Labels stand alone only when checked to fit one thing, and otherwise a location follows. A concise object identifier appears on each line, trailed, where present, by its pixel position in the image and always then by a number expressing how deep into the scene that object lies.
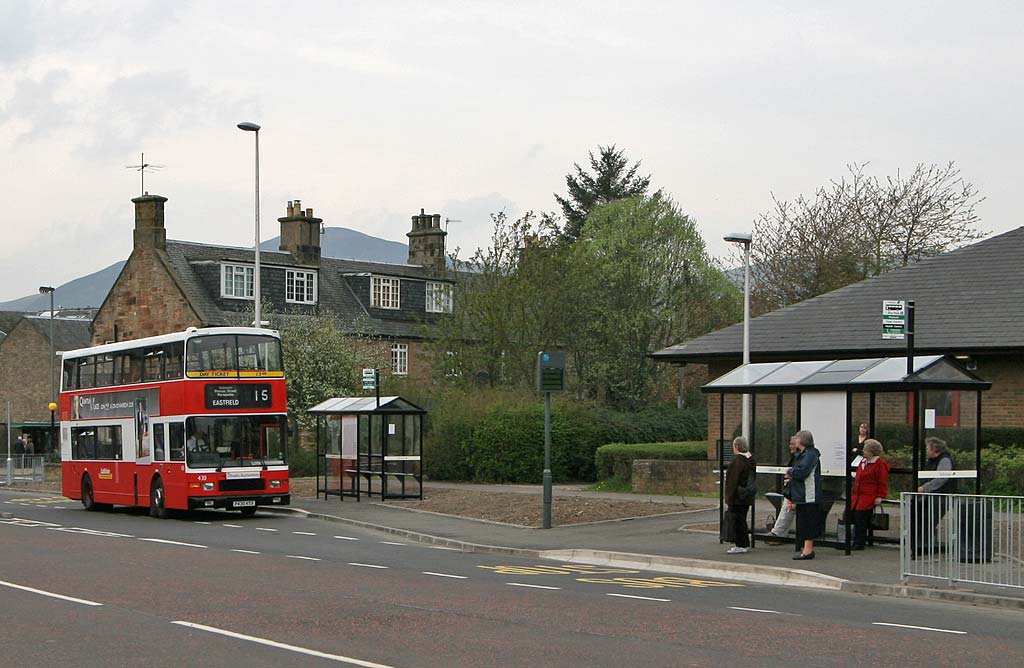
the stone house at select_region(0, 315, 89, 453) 75.25
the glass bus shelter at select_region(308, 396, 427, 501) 30.86
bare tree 49.50
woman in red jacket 18.06
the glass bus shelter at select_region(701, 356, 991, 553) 18.09
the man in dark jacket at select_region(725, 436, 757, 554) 18.52
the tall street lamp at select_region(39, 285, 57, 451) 61.45
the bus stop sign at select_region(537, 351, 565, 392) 23.02
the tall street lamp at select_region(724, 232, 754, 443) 28.25
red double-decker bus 27.91
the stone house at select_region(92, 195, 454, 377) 55.16
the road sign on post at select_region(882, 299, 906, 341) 19.94
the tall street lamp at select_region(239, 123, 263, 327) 36.02
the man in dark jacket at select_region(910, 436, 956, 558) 15.17
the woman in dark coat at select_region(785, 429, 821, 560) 17.69
